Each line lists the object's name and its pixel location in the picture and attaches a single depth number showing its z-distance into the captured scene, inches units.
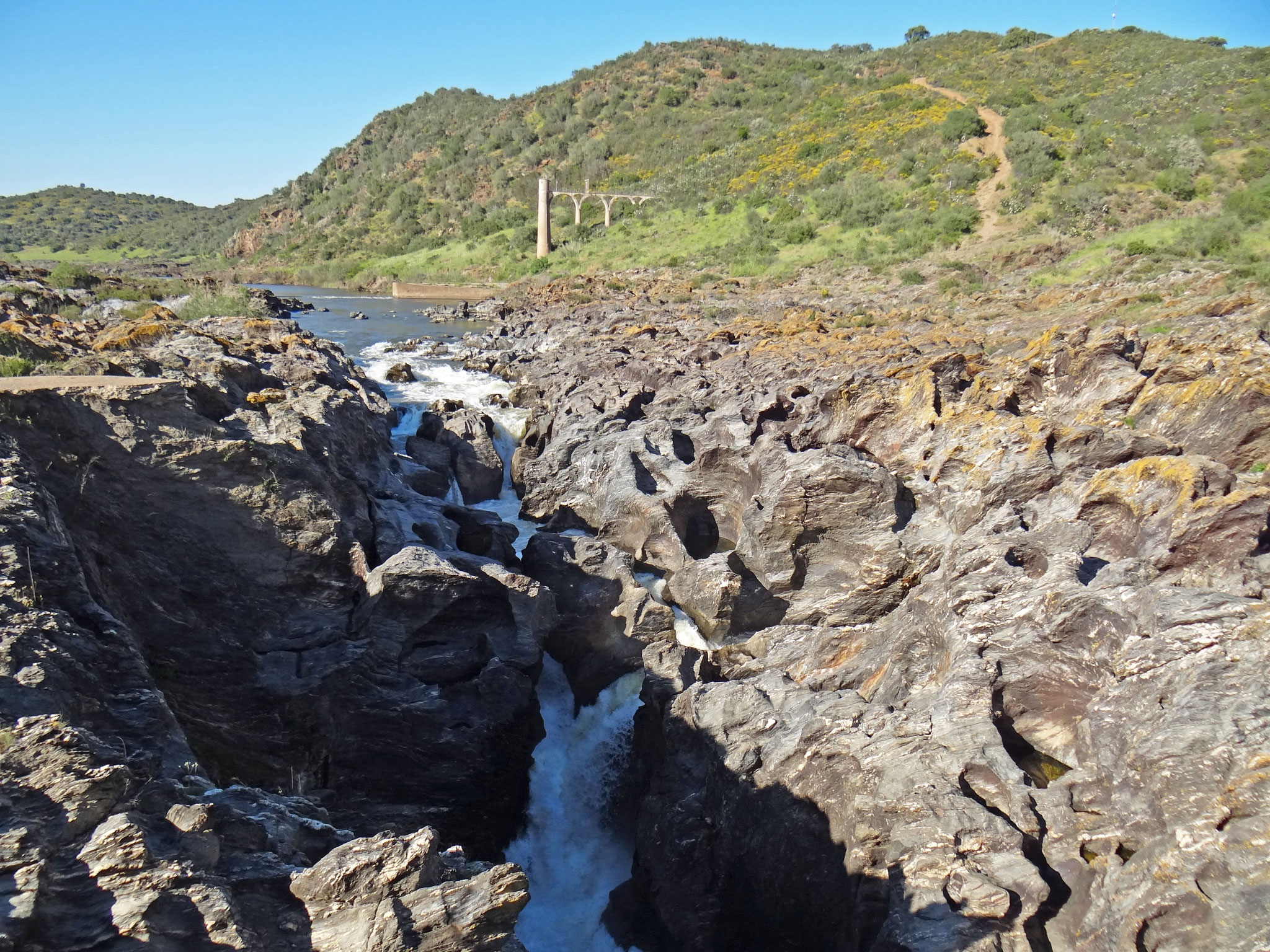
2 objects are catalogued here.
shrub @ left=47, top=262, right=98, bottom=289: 1813.9
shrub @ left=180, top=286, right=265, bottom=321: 1556.3
